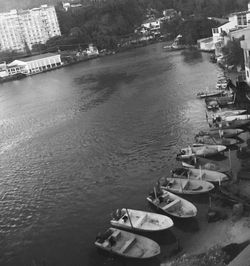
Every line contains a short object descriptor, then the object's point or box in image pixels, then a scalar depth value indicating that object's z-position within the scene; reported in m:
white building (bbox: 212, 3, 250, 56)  61.16
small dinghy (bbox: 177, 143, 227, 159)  23.42
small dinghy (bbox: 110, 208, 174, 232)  16.72
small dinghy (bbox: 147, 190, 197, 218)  17.39
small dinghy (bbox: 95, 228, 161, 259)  15.20
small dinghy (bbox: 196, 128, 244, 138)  25.42
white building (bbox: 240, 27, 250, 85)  31.92
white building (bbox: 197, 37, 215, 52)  68.89
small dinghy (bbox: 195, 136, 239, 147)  24.42
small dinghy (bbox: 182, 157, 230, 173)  20.97
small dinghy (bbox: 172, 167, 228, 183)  19.89
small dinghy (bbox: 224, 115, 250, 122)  27.66
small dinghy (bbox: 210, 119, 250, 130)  26.62
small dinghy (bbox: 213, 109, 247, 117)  28.81
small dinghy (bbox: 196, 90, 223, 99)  37.00
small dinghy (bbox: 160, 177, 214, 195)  19.12
